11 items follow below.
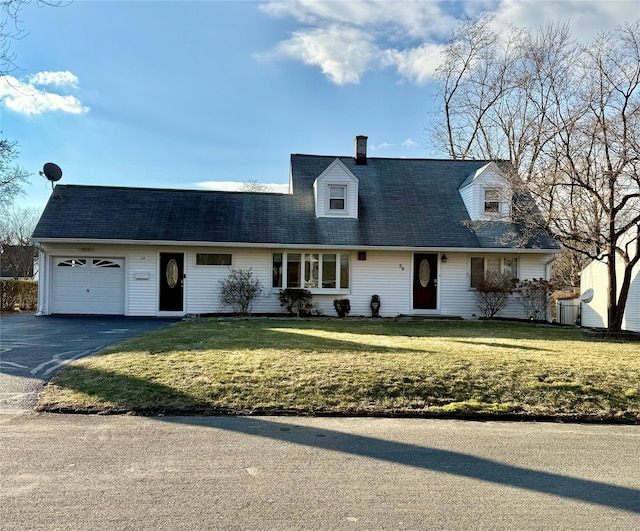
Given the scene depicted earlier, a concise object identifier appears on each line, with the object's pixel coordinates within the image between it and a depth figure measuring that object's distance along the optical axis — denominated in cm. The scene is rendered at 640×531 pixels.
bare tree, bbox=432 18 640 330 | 1152
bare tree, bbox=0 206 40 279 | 2917
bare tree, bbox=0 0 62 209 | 1731
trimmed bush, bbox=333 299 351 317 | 1639
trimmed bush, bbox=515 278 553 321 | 1652
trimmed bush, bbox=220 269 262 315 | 1598
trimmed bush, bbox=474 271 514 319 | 1639
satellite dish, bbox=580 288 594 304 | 1750
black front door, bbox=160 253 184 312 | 1639
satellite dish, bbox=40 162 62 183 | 1722
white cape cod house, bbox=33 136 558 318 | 1617
